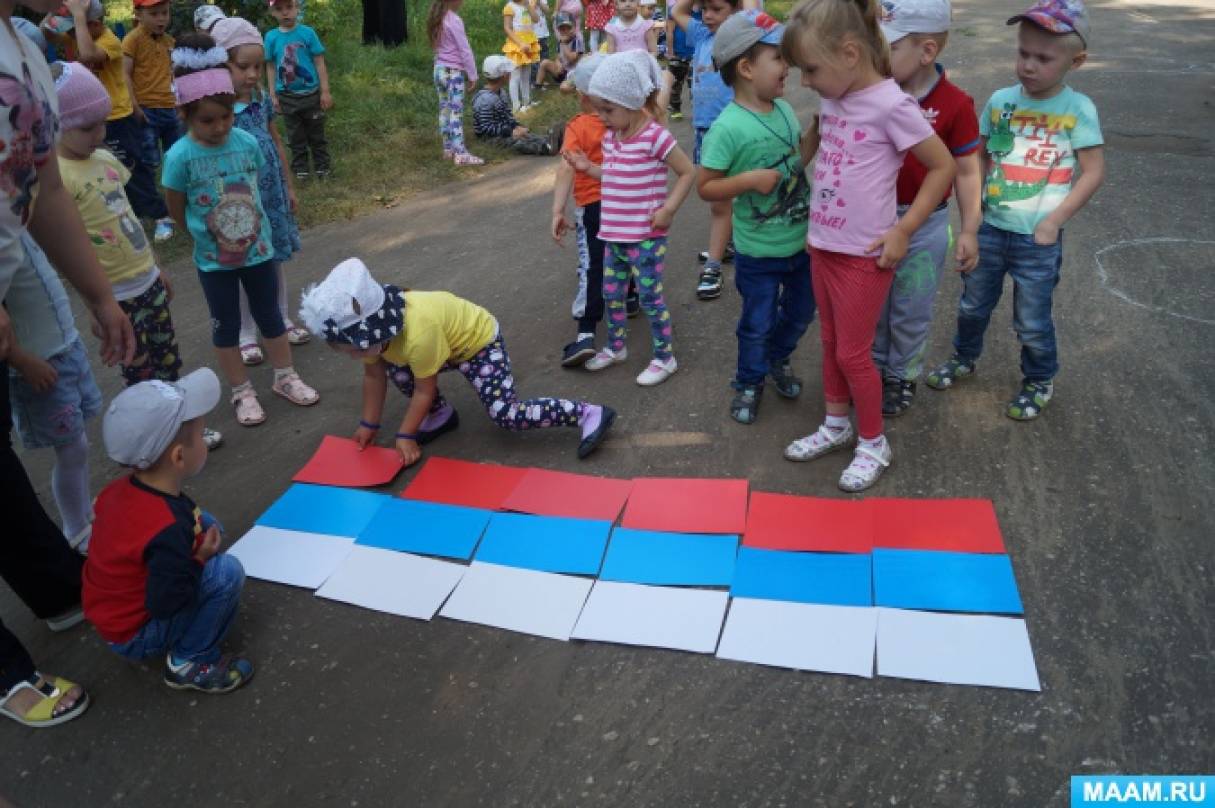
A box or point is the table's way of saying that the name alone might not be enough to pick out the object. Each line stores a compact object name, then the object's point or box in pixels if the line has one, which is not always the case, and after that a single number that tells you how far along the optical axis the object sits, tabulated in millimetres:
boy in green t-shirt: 3180
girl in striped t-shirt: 3498
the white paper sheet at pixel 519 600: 2729
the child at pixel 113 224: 3002
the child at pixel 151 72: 6113
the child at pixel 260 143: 4117
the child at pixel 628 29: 8109
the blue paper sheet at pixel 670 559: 2861
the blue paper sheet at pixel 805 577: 2730
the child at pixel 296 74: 6727
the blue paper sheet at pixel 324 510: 3252
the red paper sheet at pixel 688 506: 3090
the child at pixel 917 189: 2930
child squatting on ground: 2346
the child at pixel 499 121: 7883
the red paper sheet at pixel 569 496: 3225
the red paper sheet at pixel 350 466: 3498
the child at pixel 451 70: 7516
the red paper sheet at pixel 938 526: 2875
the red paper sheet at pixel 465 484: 3340
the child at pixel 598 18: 10242
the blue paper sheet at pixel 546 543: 2977
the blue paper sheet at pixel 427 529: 3102
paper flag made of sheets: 2549
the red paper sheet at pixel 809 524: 2947
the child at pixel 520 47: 9078
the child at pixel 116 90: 5930
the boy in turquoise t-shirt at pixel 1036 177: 2994
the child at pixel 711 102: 4453
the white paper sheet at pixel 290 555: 3016
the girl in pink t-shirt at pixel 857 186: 2713
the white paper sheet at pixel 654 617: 2613
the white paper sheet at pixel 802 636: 2484
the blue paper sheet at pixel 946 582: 2625
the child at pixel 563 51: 10031
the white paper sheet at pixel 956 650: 2379
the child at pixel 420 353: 3092
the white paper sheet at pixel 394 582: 2855
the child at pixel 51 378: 2516
